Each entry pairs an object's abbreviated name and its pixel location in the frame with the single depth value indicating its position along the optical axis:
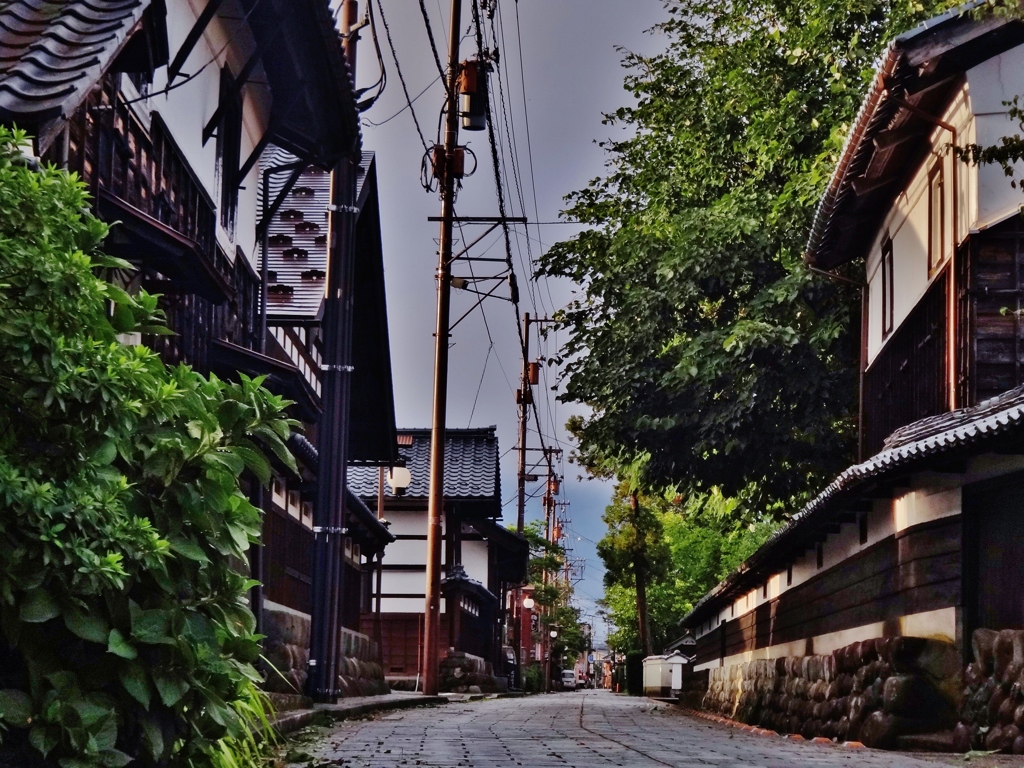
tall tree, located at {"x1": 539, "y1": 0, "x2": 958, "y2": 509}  24.41
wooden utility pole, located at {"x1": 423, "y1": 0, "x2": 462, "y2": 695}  28.44
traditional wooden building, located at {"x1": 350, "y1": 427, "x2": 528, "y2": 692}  42.59
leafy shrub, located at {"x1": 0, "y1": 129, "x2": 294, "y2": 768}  5.76
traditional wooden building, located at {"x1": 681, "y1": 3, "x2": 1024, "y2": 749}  13.45
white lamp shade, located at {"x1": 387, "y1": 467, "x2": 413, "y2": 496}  29.39
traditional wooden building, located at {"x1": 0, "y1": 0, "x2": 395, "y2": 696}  8.71
